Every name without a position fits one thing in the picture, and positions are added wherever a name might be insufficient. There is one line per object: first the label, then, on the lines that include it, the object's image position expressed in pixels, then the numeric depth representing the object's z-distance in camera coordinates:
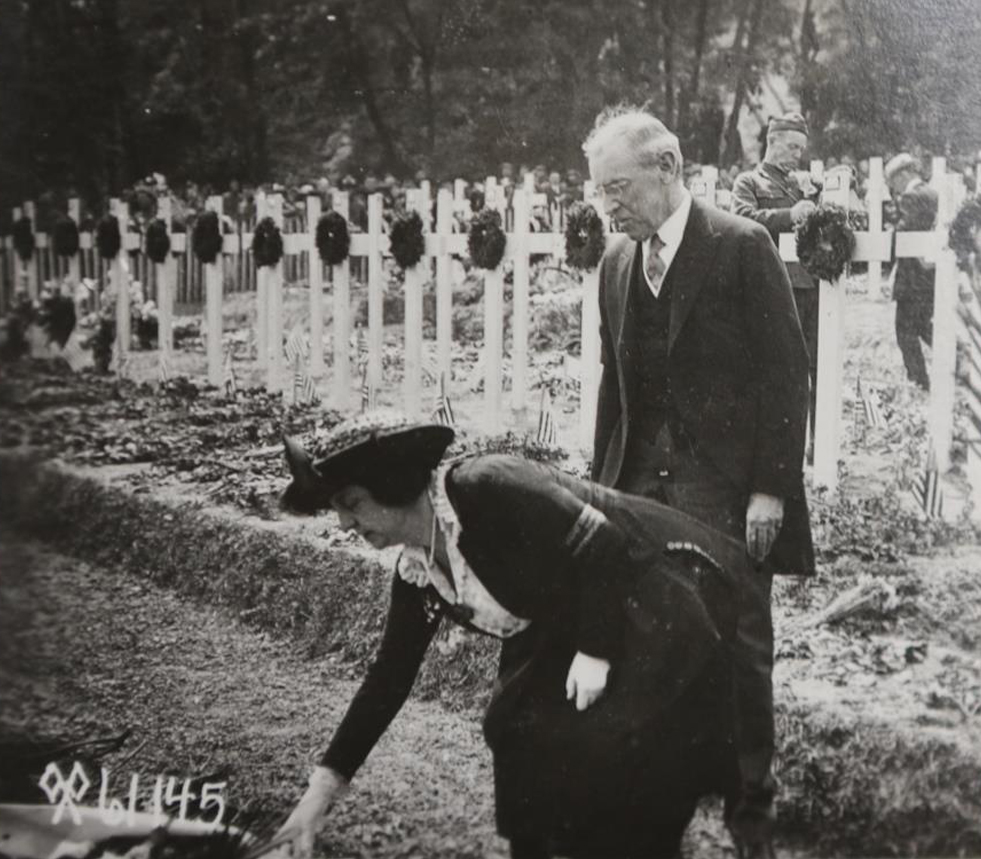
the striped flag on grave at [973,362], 3.27
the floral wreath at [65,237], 3.58
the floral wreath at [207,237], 3.63
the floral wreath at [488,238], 3.48
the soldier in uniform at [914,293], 3.25
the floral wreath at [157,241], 3.66
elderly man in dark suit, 3.09
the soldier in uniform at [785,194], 3.26
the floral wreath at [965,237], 3.26
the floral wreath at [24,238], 3.53
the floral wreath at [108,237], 3.64
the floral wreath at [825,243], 3.23
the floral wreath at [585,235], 3.34
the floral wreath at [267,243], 3.60
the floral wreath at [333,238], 3.56
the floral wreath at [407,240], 3.54
